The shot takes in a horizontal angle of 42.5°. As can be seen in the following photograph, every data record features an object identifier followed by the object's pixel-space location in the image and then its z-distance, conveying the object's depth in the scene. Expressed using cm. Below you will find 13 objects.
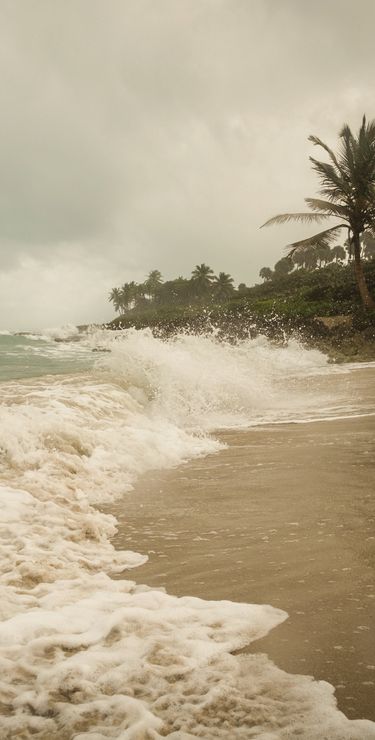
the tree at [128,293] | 10338
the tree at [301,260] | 6854
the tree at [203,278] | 8331
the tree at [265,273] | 10306
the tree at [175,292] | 8999
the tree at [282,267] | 8056
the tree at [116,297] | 10683
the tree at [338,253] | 8994
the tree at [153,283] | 10104
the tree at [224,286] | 8075
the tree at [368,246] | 8201
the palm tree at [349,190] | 1872
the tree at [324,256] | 8121
